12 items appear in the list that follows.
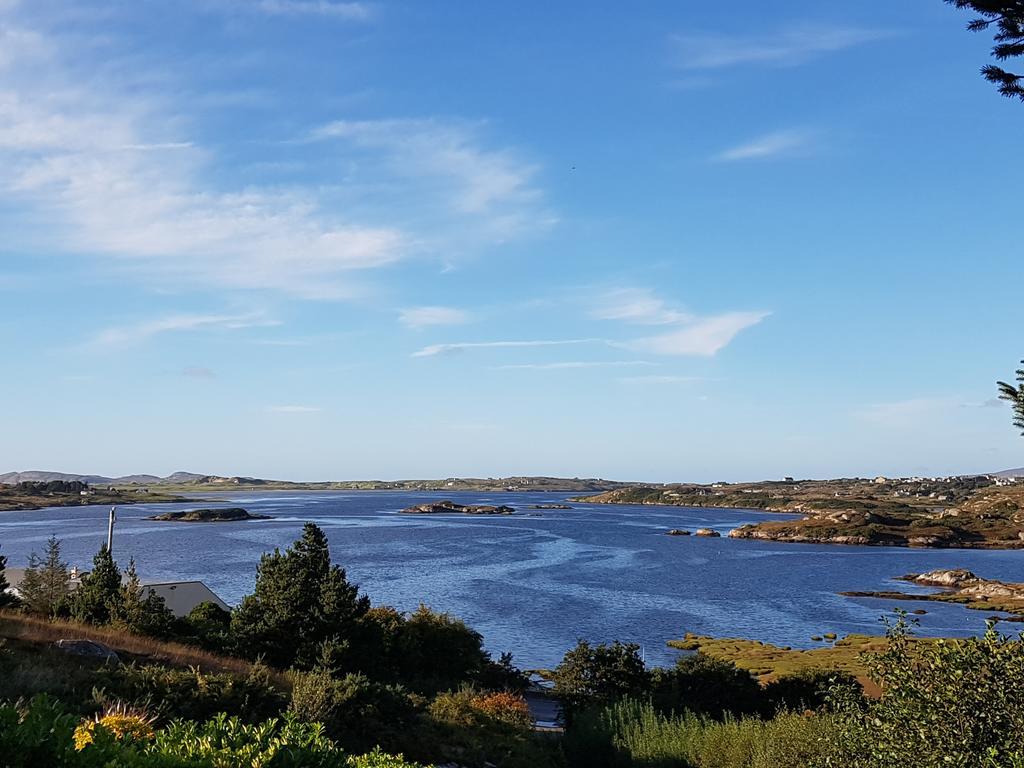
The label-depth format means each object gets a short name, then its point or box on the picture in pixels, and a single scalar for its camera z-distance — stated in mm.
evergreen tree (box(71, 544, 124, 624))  36719
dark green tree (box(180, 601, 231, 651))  33406
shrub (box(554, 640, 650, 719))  42438
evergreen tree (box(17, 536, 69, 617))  43031
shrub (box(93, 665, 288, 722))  17594
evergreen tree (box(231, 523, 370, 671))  34938
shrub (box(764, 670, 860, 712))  36562
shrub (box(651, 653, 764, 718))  37375
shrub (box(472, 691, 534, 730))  29109
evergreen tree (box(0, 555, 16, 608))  37147
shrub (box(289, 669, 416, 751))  19734
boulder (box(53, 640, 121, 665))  22016
